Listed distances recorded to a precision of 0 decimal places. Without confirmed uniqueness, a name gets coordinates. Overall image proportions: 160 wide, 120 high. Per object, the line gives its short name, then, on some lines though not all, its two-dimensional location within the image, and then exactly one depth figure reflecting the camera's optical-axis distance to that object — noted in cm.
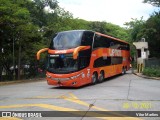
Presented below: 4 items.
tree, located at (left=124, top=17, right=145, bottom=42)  2284
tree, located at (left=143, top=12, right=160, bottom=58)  2084
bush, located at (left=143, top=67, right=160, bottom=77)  1480
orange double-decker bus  1026
